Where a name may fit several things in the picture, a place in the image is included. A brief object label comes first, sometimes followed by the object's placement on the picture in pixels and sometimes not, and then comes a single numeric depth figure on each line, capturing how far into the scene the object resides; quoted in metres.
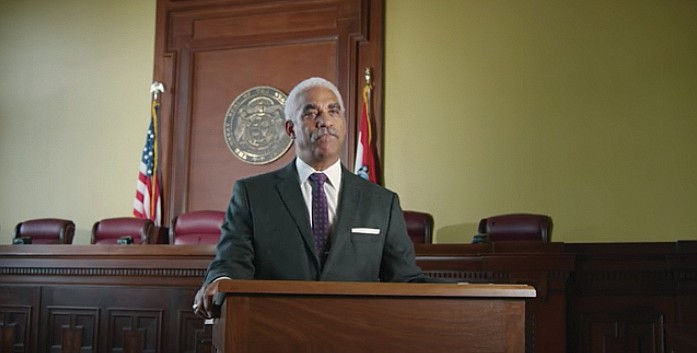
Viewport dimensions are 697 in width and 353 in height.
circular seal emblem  6.80
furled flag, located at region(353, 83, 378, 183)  6.21
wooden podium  1.55
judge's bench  3.70
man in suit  2.08
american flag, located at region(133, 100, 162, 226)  6.72
